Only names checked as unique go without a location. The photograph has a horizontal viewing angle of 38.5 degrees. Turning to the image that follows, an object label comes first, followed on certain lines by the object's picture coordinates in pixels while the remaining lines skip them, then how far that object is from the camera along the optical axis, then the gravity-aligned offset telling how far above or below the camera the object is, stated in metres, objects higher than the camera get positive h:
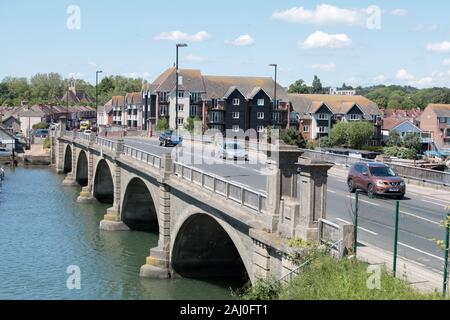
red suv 29.61 -3.57
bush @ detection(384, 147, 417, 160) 72.28 -5.50
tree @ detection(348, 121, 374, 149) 88.06 -4.15
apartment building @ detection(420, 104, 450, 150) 111.81 -3.55
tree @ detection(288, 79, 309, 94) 169.30 +3.94
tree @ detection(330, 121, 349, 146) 88.19 -4.32
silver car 48.55 -3.77
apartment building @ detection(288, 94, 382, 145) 103.44 -1.83
